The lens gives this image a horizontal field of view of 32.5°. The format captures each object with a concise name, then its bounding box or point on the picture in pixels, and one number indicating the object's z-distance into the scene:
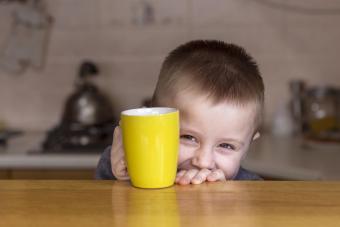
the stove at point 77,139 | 2.22
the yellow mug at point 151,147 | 0.68
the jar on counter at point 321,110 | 2.41
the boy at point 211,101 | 0.91
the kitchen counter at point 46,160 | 2.12
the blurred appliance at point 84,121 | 2.25
